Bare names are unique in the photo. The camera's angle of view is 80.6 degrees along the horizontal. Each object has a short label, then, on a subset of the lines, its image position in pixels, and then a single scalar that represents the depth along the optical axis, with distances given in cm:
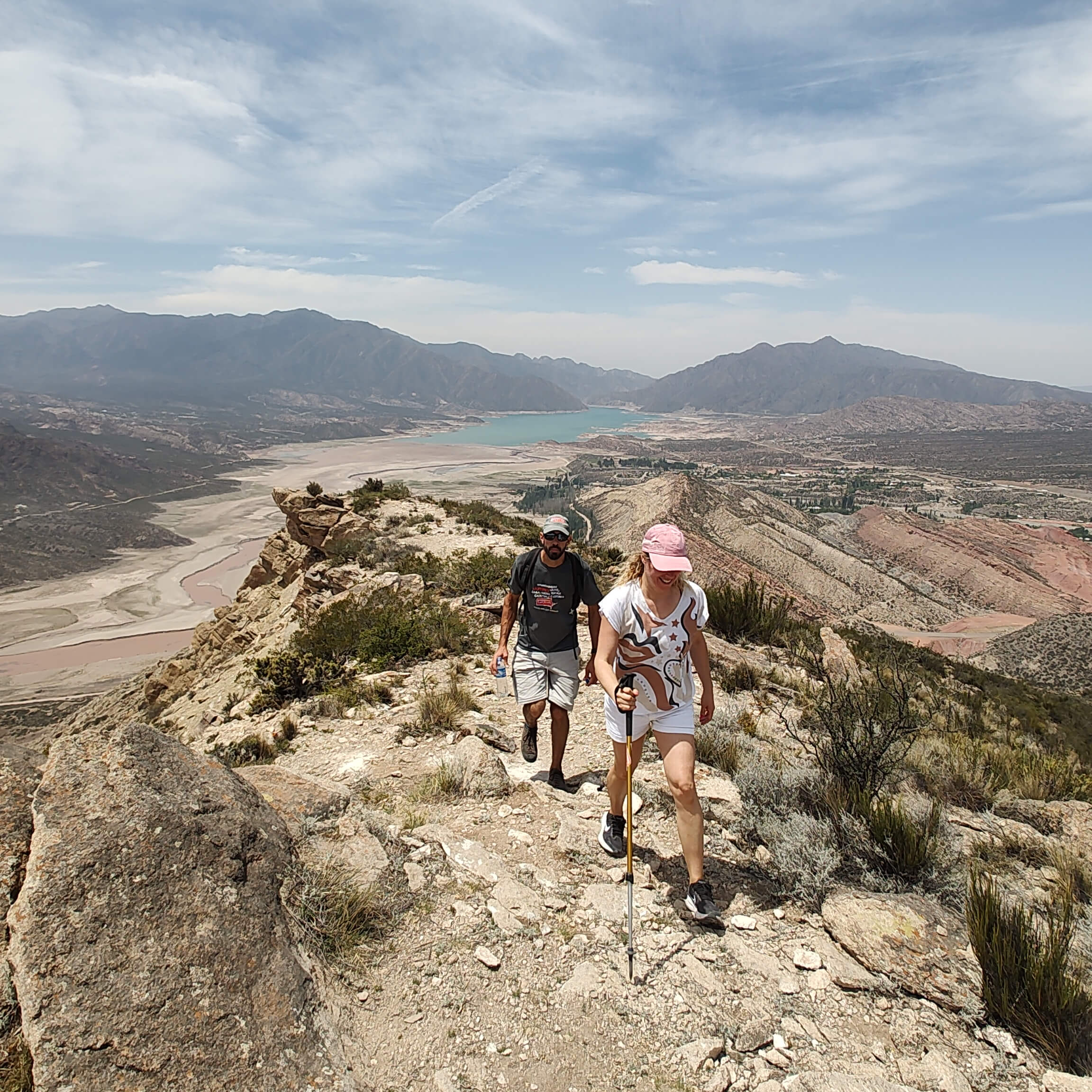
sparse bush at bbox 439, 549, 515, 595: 1051
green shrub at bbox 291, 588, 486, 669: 788
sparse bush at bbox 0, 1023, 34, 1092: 185
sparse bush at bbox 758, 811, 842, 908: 350
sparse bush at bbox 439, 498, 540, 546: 1526
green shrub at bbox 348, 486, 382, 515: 1741
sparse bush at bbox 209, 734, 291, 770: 559
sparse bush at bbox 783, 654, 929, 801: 441
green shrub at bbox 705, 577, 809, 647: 1098
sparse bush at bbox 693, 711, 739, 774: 525
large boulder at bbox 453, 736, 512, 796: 455
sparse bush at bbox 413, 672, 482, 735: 586
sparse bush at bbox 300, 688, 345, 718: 640
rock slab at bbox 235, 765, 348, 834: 344
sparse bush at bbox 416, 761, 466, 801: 447
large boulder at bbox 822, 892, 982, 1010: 284
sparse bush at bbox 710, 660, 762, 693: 779
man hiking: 485
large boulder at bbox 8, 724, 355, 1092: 197
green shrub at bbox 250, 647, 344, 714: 705
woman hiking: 337
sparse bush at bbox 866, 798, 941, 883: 354
